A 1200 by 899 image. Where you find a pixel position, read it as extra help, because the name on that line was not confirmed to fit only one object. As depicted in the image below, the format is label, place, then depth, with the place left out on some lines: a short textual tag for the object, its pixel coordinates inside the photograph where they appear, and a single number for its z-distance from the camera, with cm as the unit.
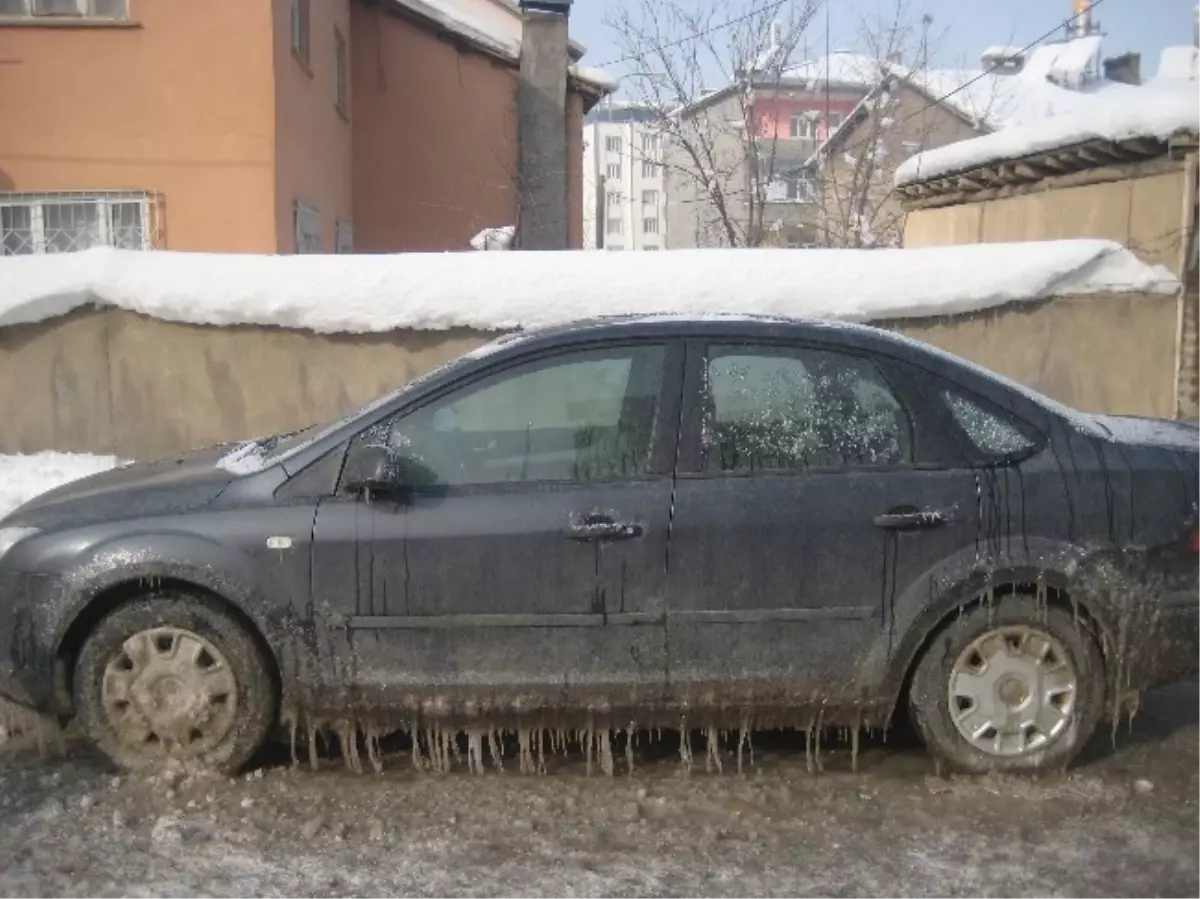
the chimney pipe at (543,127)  1888
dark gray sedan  399
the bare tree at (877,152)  1978
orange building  1198
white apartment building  6631
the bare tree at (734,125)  1788
